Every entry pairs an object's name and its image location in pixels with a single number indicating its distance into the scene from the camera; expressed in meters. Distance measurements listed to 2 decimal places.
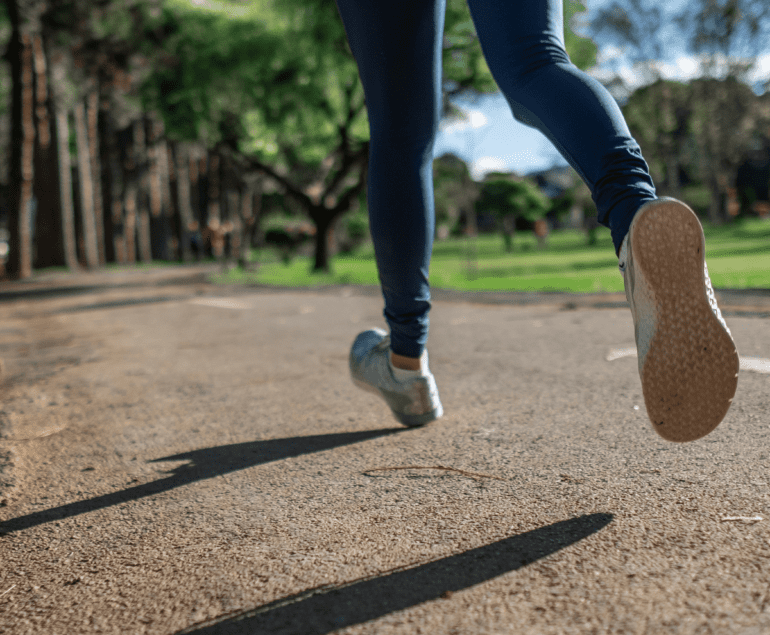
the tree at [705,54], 32.28
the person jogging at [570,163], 1.26
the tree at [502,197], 51.38
